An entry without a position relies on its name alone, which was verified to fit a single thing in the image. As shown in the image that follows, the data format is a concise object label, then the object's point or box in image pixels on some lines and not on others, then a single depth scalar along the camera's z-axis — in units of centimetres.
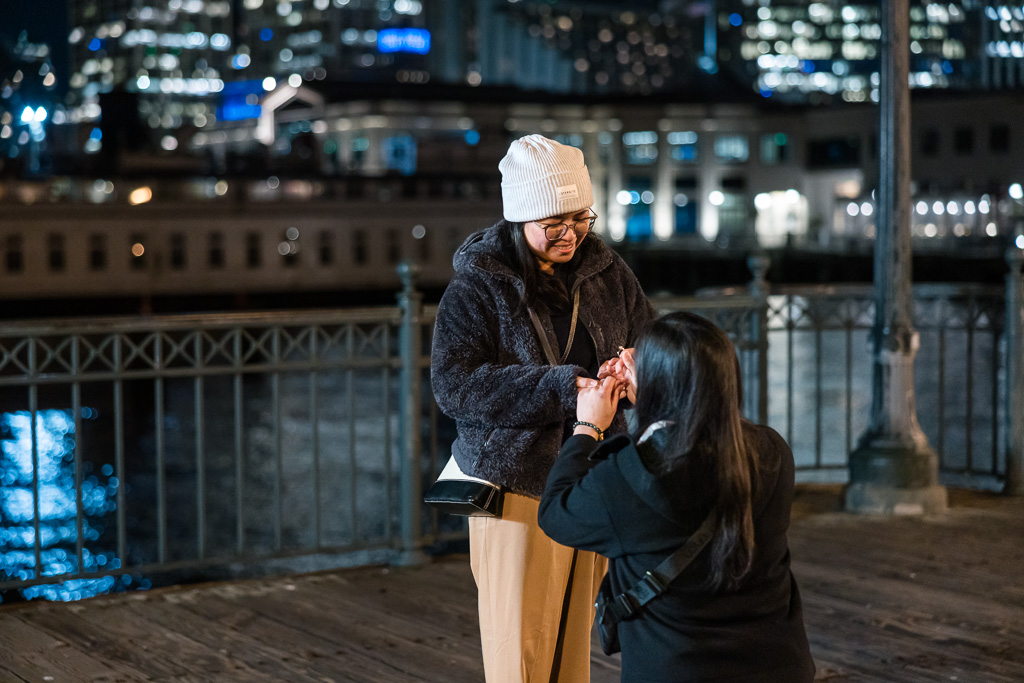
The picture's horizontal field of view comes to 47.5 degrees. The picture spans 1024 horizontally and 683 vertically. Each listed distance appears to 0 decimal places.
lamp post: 662
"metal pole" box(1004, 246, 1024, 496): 701
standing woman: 274
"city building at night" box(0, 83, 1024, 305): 5744
